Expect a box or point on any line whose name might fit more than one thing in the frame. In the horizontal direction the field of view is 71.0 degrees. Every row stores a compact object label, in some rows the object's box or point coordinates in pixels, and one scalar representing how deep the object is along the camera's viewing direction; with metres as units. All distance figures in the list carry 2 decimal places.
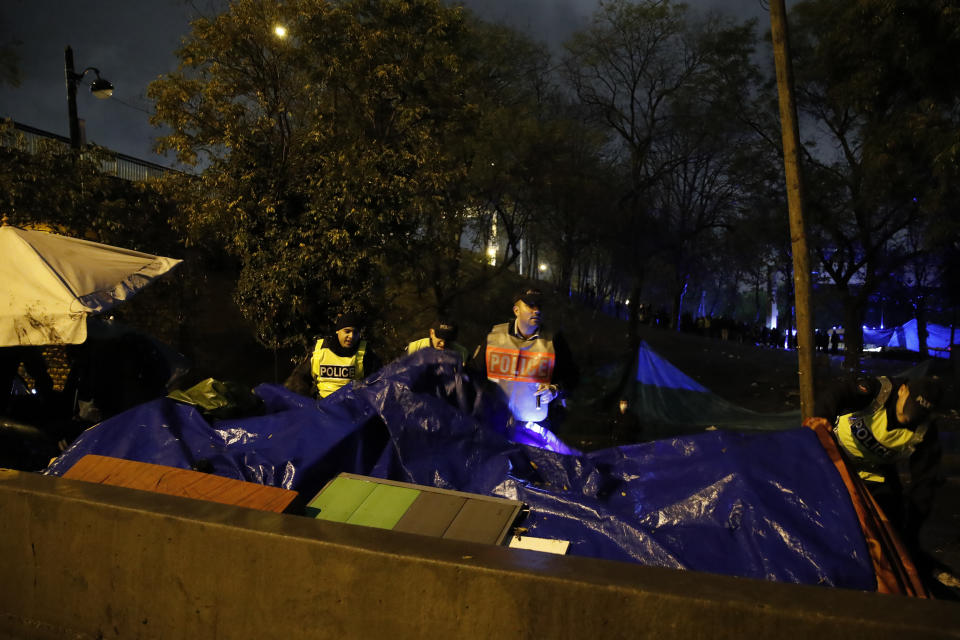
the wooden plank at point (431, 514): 3.20
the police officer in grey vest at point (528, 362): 5.30
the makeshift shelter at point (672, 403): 11.43
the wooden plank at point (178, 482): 3.15
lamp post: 11.91
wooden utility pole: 6.59
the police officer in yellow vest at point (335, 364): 5.55
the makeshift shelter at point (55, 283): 5.53
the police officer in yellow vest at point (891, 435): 4.14
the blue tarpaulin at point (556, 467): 3.08
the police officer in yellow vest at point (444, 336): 5.76
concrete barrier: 2.02
